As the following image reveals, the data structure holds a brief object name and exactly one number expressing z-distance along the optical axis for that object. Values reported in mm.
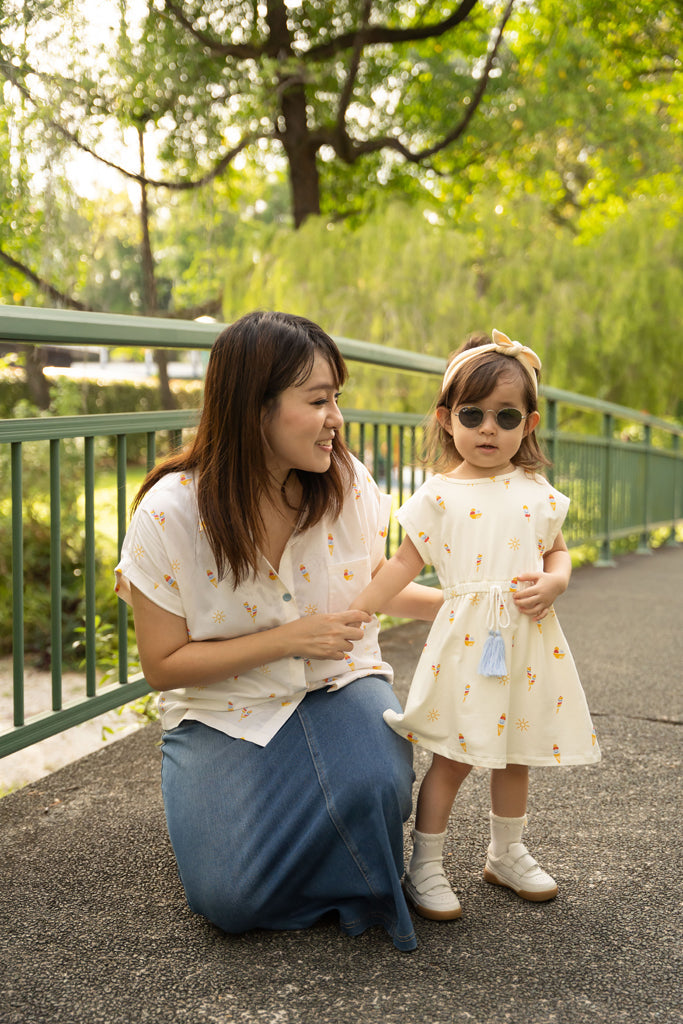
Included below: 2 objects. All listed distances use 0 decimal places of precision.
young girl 1937
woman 1842
